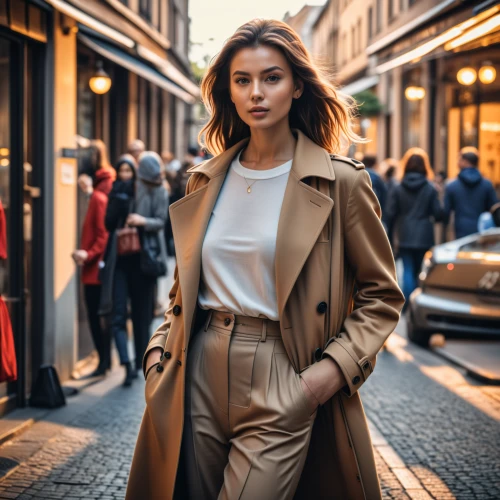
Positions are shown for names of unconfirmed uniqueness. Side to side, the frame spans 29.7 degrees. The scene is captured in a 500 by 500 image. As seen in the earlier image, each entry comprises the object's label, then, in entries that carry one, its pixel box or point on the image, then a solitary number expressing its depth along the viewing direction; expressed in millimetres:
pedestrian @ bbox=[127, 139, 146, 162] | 11312
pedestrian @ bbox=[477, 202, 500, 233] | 11789
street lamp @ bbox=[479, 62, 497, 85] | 16562
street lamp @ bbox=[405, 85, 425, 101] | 19375
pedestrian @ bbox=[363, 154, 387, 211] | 10672
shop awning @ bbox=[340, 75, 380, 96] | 26500
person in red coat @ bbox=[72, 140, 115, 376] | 8469
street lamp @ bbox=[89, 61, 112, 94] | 10781
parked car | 8547
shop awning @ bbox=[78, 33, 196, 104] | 9930
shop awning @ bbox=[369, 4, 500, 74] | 7668
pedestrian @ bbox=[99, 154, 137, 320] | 8062
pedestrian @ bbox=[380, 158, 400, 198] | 14492
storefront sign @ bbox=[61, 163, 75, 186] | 8055
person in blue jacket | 12039
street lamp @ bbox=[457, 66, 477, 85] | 15883
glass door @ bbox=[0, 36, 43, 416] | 6859
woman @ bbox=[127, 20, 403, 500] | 2805
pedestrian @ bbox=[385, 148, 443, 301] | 10992
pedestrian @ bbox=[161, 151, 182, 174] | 15436
